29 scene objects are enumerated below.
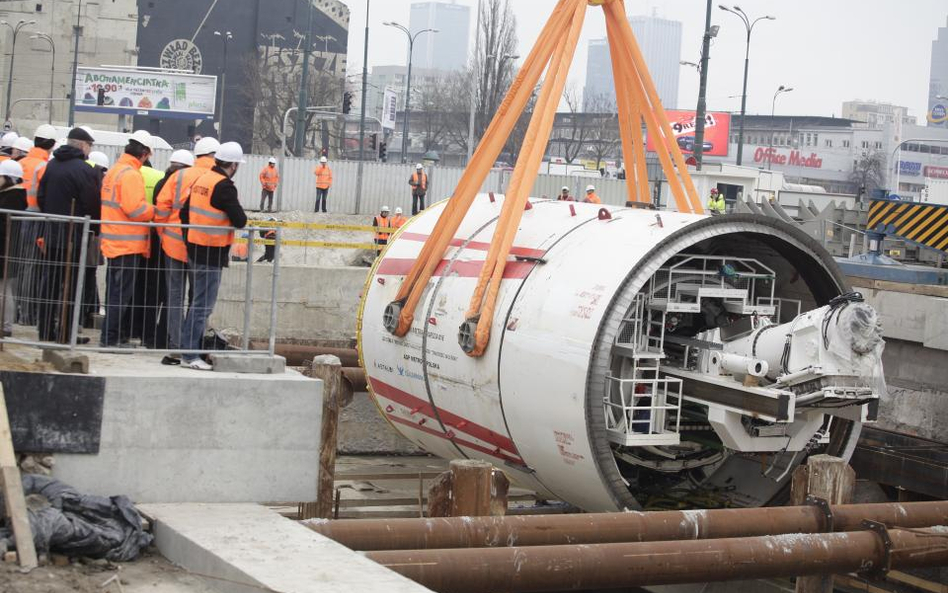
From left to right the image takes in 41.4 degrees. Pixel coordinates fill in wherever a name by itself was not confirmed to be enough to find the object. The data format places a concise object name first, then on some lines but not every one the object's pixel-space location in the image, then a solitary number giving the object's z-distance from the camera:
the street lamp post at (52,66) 72.29
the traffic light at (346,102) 51.18
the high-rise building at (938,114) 137.56
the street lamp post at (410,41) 59.05
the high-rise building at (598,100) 136.71
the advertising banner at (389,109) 53.56
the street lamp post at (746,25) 51.98
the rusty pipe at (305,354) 17.09
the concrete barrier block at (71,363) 8.73
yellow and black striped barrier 22.30
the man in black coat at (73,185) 11.04
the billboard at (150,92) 59.12
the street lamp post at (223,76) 78.06
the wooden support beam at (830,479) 11.03
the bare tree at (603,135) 93.88
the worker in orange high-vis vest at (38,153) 13.05
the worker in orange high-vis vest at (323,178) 35.94
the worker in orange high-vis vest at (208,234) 9.82
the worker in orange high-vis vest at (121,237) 10.20
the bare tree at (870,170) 100.94
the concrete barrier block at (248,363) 9.30
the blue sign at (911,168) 116.94
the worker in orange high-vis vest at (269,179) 34.91
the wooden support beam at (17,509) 7.20
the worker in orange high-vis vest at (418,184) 35.56
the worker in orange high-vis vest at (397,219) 29.02
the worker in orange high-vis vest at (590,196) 27.98
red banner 87.06
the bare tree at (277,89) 76.69
